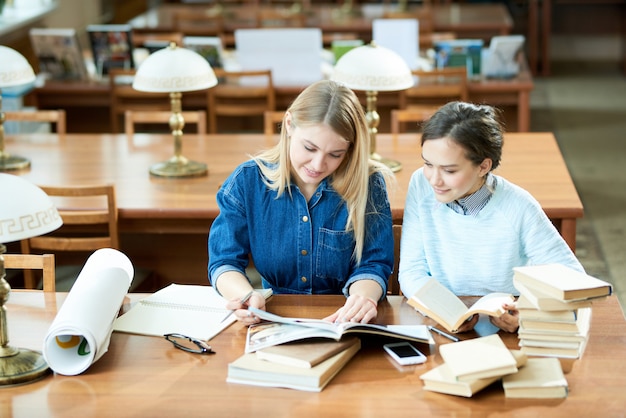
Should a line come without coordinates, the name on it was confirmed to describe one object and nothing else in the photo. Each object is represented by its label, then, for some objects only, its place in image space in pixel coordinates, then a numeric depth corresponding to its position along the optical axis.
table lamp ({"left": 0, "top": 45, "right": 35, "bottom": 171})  3.49
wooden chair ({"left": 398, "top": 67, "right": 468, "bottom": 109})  4.93
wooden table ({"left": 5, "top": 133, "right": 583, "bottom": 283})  3.31
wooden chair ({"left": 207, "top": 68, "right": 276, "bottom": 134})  5.15
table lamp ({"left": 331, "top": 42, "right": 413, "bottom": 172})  3.41
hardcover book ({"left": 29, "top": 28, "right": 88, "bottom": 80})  5.42
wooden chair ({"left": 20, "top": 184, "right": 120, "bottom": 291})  3.12
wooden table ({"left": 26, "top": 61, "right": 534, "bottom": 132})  5.27
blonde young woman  2.30
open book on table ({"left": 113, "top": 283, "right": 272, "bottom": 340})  2.18
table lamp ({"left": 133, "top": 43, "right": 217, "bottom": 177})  3.44
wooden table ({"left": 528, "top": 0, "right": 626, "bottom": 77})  8.92
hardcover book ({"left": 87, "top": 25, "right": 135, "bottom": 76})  5.51
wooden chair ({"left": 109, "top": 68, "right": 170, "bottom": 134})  5.16
